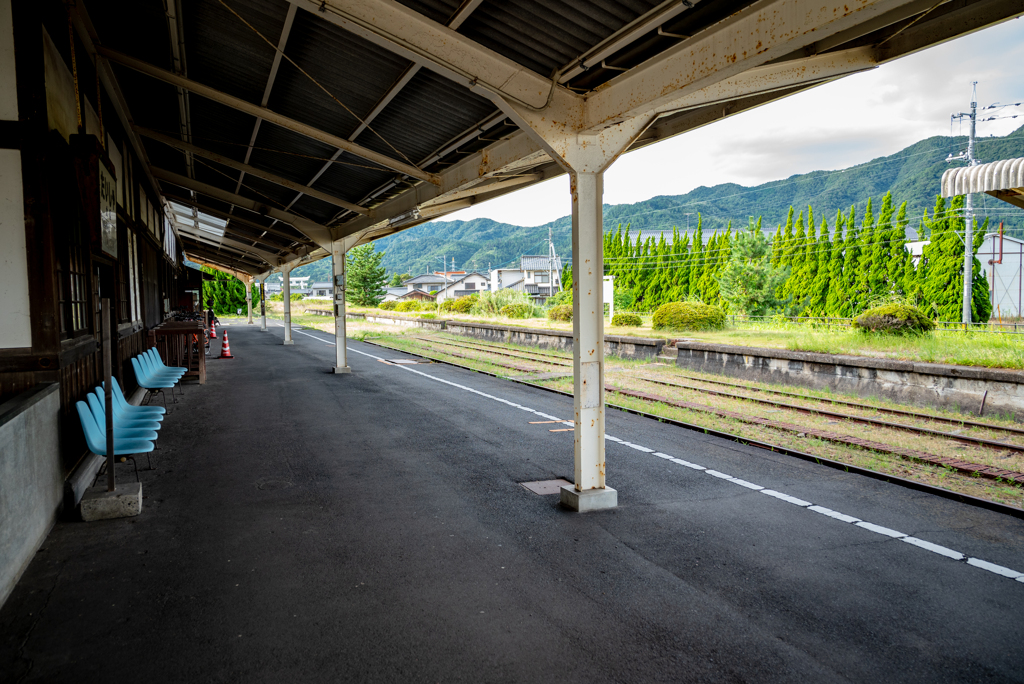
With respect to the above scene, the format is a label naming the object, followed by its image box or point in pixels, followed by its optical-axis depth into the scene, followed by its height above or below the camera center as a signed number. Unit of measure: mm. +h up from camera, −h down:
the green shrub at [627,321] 23375 -748
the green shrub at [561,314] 26856 -470
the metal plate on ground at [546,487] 5629 -1764
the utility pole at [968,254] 19453 +1296
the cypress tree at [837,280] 26080 +719
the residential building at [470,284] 94900 +3581
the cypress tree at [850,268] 25594 +1238
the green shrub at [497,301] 33844 +257
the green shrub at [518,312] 32375 -381
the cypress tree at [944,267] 21797 +988
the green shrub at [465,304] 38191 +134
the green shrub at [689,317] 20062 -562
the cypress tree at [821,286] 26734 +511
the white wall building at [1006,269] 36312 +1500
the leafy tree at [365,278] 64250 +3326
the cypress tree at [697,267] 33031 +1863
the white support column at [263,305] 33072 +323
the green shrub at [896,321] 13148 -575
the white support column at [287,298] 23578 +509
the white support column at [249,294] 37844 +1110
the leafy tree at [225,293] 54238 +1739
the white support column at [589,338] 5039 -297
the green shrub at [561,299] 35956 +330
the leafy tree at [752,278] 26422 +915
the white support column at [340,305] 14320 +104
